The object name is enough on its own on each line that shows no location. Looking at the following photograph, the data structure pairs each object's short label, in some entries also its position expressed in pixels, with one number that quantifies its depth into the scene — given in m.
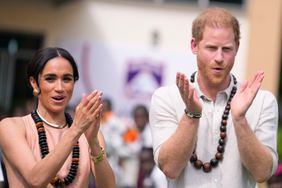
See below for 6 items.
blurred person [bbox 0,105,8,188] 11.12
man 10.26
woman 10.55
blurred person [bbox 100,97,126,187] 24.51
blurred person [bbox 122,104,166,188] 22.01
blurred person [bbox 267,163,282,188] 17.38
